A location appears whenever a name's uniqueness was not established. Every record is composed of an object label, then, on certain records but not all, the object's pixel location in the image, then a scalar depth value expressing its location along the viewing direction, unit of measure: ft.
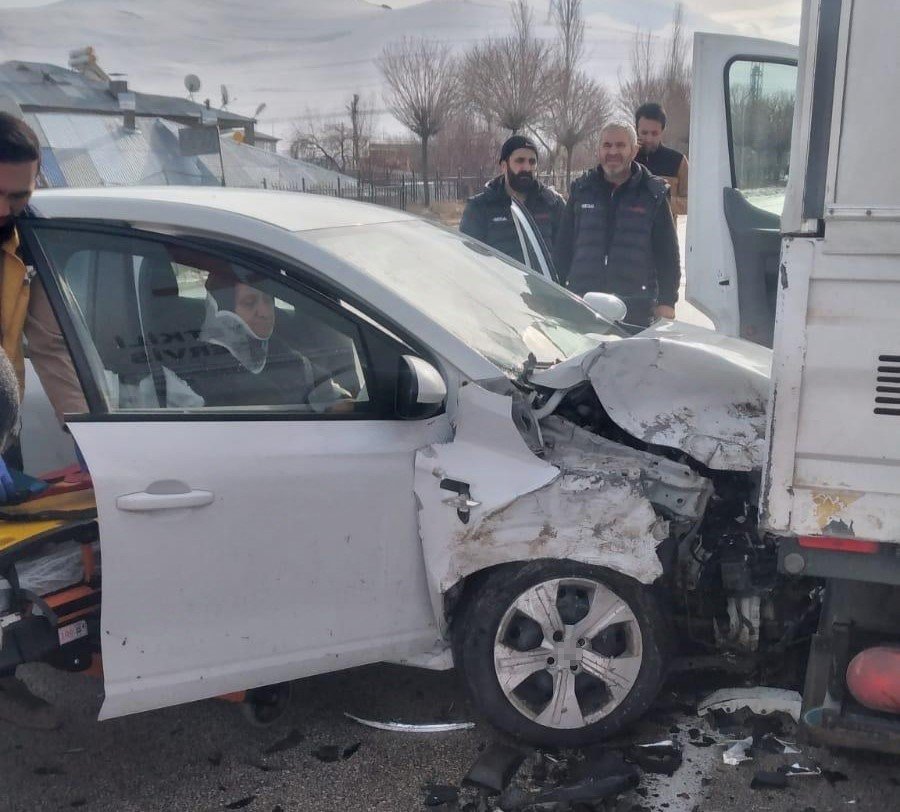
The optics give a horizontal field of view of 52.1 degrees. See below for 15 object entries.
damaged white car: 8.73
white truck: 7.08
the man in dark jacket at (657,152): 20.61
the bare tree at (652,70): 135.95
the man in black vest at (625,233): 17.20
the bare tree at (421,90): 123.34
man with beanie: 18.52
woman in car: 9.14
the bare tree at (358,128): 132.67
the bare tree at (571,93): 118.21
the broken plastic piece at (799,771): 8.96
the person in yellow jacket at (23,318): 9.47
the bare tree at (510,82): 121.08
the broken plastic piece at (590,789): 8.62
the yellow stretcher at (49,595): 8.87
